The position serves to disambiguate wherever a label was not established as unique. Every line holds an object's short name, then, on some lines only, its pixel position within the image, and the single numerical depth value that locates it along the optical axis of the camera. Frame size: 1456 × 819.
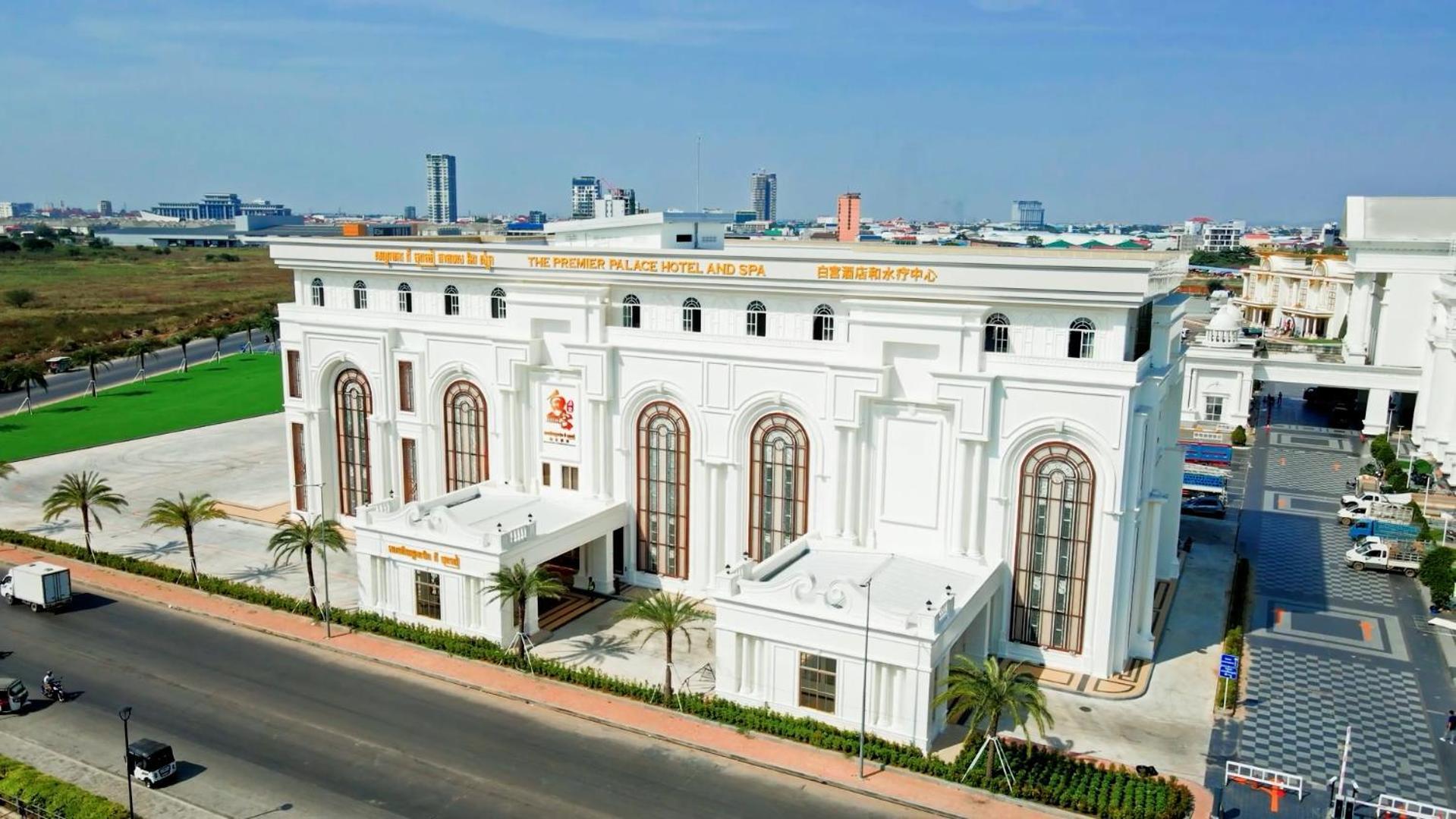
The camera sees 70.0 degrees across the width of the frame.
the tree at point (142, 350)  113.53
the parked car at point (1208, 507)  69.81
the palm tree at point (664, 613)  41.06
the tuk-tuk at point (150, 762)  35.38
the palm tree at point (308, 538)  49.44
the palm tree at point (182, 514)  53.88
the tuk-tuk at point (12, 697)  40.72
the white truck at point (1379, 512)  65.25
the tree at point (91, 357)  105.56
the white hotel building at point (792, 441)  41.59
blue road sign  40.75
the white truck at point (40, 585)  50.47
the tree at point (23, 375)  98.69
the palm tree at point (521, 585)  44.34
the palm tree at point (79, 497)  58.03
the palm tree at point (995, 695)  35.50
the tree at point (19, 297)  161.25
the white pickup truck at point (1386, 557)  58.75
